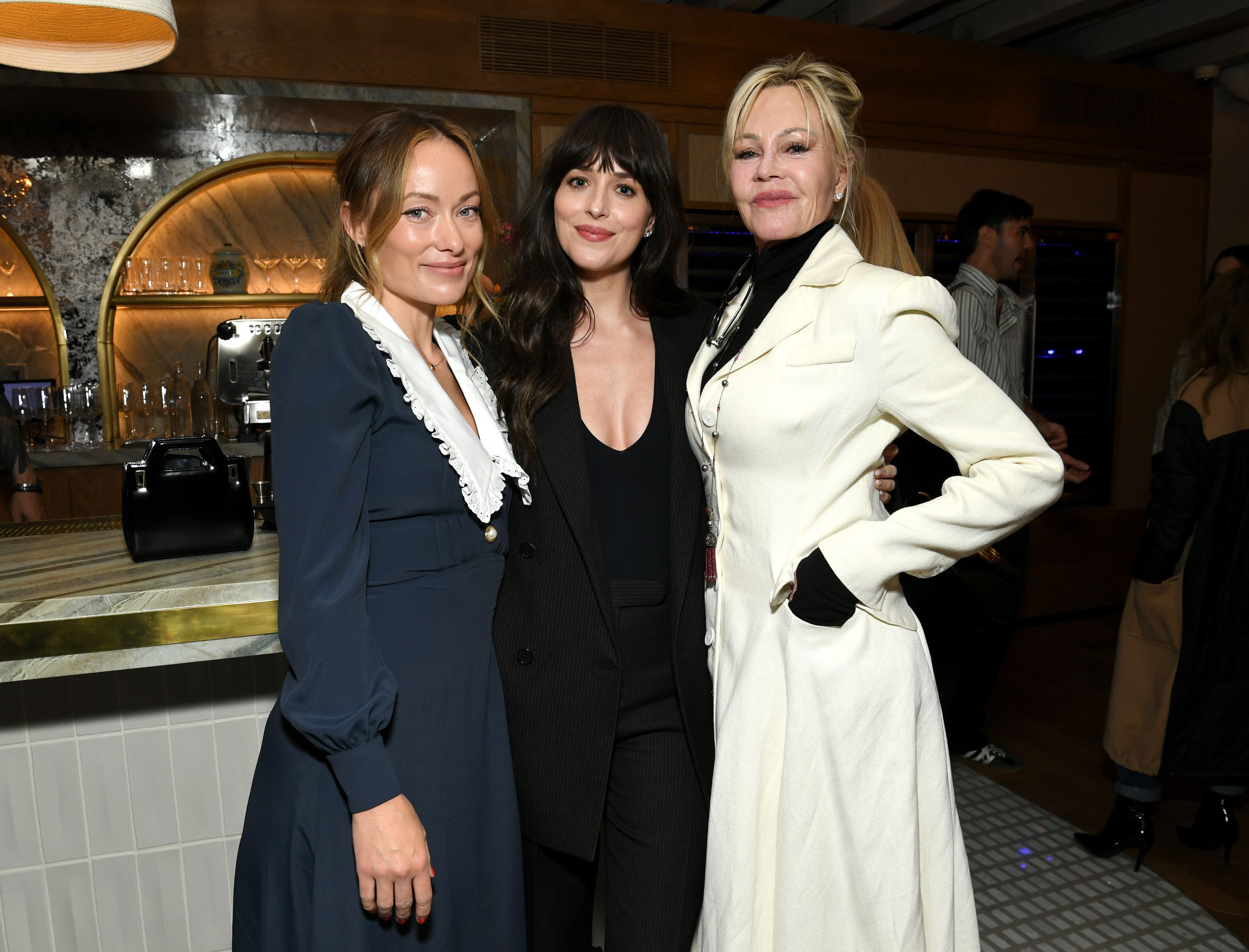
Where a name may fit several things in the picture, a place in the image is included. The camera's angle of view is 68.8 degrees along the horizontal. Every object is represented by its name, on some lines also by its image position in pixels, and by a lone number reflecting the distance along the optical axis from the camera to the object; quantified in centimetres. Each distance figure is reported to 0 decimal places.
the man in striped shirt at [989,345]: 374
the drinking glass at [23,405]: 448
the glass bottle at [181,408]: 482
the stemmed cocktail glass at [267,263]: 497
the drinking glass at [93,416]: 471
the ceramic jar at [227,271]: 483
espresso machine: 459
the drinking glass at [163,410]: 478
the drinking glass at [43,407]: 450
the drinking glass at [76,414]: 464
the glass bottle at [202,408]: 479
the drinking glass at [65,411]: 462
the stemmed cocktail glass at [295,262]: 502
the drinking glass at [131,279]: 477
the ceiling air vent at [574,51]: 432
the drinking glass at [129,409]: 473
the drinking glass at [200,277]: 489
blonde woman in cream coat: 150
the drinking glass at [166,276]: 480
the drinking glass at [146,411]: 475
